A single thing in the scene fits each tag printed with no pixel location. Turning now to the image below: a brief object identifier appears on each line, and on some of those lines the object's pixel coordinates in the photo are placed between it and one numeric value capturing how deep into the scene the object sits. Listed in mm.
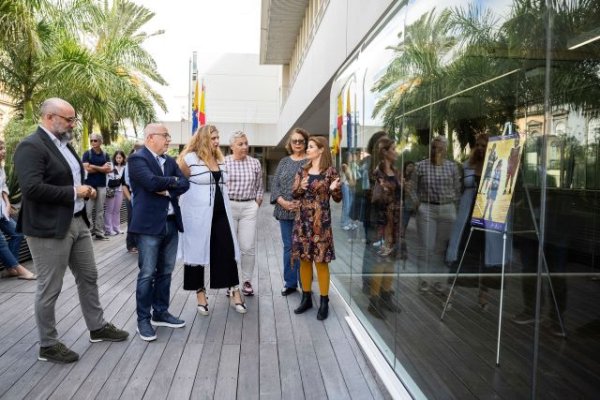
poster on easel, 2168
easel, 1987
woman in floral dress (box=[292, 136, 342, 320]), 4762
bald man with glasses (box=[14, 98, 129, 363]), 3479
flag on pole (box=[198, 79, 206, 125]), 12195
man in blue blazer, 4129
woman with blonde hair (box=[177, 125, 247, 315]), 4781
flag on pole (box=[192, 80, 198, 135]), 12211
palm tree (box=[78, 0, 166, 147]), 15922
